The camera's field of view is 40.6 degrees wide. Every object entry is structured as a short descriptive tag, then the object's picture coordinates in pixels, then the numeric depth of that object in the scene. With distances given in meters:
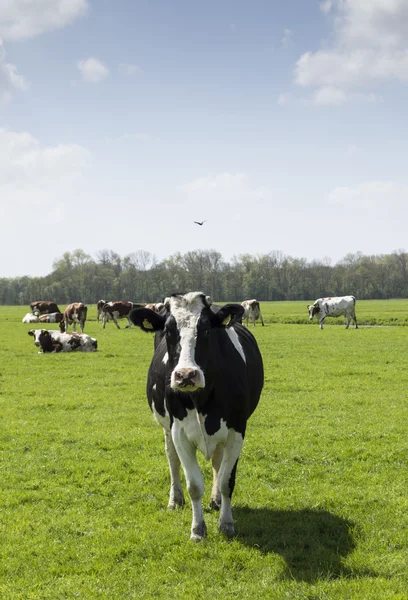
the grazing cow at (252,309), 40.75
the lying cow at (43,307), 55.50
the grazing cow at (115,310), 41.72
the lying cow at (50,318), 52.78
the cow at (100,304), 42.44
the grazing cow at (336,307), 39.06
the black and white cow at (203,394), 5.79
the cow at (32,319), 52.88
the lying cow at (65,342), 24.81
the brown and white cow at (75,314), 34.41
